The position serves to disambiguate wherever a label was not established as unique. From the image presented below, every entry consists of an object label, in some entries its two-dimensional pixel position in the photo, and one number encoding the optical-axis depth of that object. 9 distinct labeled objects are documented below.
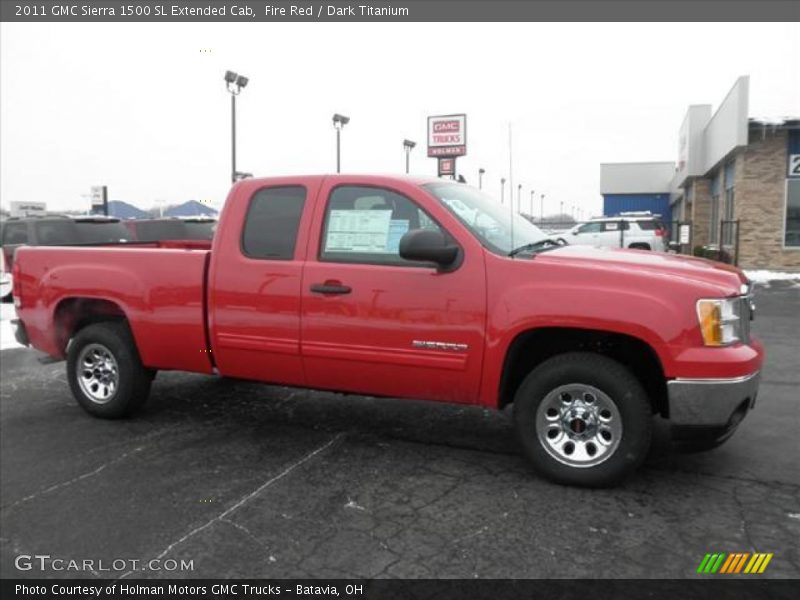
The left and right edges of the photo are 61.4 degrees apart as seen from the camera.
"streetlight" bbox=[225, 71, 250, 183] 17.52
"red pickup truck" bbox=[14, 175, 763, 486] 3.72
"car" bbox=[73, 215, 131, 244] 11.50
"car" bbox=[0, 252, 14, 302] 12.29
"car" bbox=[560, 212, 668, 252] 20.81
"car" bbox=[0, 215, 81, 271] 11.62
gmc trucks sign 21.84
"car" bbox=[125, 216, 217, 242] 13.56
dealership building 18.25
